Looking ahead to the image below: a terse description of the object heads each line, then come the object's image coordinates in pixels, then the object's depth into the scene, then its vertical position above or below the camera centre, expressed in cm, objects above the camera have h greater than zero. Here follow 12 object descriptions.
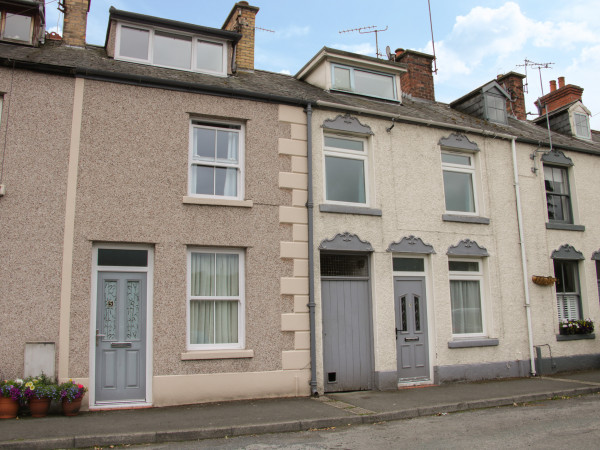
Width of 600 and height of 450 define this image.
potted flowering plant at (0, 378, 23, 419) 782 -104
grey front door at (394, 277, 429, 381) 1138 -17
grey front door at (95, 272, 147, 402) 909 -21
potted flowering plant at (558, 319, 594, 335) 1320 -21
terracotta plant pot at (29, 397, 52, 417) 796 -117
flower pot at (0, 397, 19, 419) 785 -117
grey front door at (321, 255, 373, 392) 1066 -11
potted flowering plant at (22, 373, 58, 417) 792 -102
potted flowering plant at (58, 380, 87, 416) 809 -105
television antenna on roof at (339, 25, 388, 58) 1672 +853
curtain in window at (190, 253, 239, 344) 984 +40
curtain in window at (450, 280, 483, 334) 1226 +29
